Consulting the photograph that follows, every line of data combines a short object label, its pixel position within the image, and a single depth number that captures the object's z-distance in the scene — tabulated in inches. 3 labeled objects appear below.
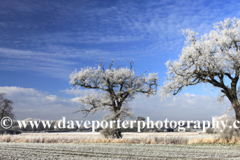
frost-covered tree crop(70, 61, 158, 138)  971.4
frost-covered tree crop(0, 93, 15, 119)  1937.7
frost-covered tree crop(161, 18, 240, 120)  830.5
